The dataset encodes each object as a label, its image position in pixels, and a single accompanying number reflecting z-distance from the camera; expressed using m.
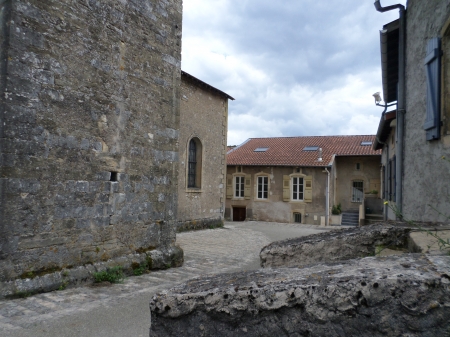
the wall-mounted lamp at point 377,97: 10.77
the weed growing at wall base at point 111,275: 5.43
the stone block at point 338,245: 2.91
